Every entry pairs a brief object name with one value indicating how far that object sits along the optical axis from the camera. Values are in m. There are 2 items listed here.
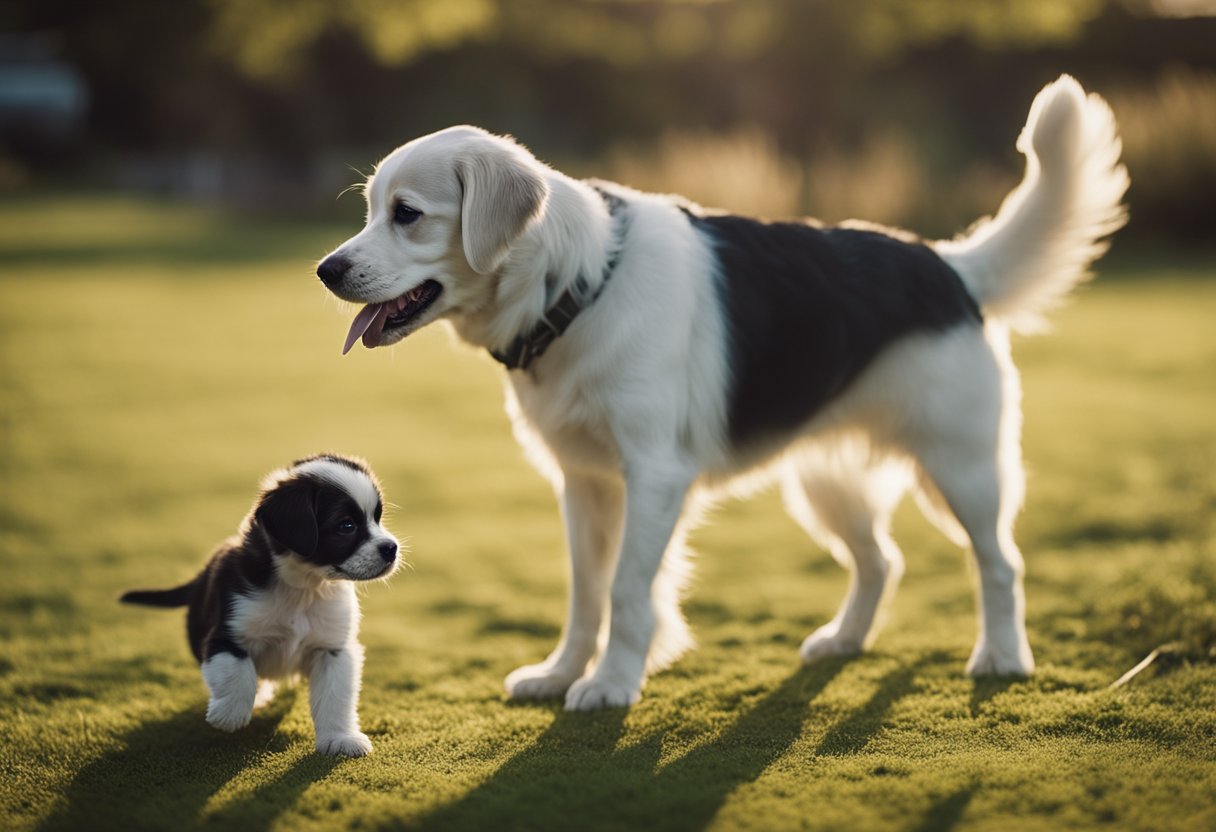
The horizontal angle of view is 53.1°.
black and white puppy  3.20
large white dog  3.42
